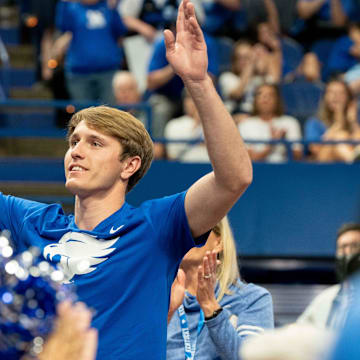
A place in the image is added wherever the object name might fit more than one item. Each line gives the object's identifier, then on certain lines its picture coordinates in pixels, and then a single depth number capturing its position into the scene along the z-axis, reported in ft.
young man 14.18
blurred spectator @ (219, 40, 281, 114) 45.99
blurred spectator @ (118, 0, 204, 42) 50.80
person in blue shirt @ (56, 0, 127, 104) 44.51
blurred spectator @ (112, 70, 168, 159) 43.14
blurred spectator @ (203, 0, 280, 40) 53.67
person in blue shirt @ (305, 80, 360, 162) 42.14
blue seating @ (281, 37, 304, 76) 53.71
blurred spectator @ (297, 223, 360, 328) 26.54
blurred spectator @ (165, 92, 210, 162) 41.24
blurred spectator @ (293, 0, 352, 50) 57.51
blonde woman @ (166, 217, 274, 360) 18.75
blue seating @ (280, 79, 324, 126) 48.44
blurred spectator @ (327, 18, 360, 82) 54.77
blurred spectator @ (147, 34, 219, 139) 43.37
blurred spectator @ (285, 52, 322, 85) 52.04
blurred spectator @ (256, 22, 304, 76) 52.11
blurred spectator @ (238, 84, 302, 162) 41.68
